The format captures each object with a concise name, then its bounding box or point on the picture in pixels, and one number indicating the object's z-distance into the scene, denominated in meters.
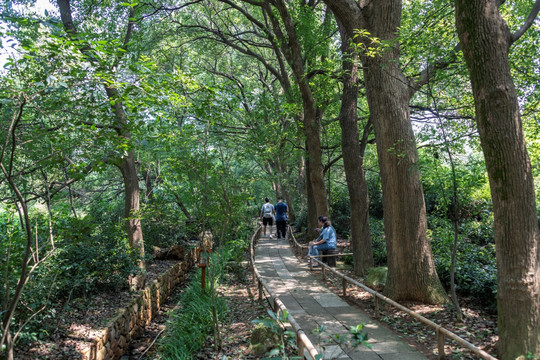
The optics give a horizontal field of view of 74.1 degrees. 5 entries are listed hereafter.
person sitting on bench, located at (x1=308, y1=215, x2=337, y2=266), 9.53
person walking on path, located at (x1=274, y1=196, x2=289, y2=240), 16.28
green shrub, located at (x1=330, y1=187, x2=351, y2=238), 16.73
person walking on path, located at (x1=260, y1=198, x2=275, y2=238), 17.61
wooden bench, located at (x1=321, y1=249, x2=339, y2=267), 9.79
